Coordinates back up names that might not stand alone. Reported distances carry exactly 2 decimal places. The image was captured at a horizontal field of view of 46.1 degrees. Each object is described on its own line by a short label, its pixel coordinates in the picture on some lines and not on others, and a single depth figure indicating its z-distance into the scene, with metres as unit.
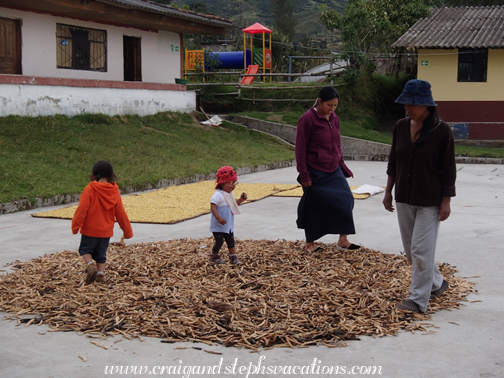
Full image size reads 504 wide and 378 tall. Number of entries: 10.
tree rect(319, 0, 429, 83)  24.59
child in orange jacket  5.24
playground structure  27.83
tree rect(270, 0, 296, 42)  61.59
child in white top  5.66
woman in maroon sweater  6.29
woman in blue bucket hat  4.42
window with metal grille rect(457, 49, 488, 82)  22.20
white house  15.82
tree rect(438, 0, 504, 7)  34.66
